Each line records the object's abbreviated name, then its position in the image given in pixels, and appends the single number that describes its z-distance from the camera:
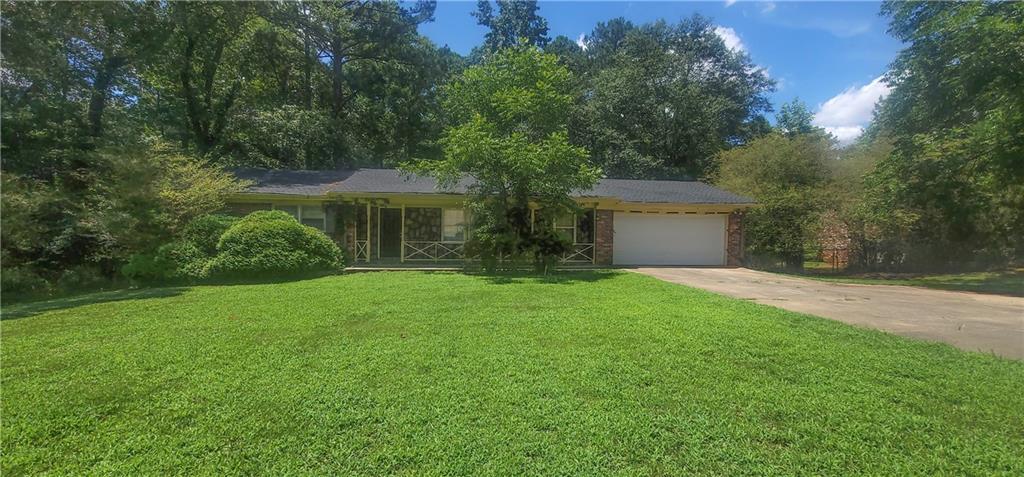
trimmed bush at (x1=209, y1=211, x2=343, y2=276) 10.13
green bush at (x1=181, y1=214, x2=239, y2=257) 10.62
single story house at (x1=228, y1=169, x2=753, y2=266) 14.51
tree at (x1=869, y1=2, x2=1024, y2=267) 10.80
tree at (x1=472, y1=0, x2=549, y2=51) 31.05
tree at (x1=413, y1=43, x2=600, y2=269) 10.94
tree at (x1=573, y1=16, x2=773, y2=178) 26.31
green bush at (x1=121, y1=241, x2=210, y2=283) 9.95
